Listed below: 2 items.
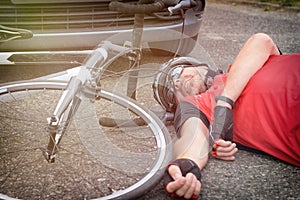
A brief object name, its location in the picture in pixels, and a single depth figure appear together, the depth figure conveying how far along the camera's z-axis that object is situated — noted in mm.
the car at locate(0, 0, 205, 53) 3525
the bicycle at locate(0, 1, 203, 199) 2375
